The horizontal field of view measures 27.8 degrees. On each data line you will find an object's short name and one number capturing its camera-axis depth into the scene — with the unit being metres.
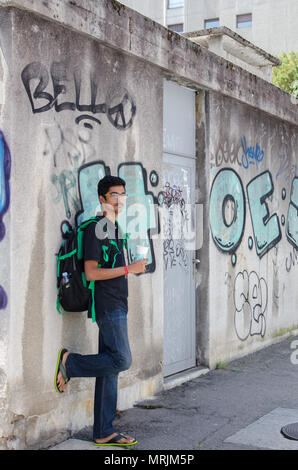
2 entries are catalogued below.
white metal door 6.08
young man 4.11
